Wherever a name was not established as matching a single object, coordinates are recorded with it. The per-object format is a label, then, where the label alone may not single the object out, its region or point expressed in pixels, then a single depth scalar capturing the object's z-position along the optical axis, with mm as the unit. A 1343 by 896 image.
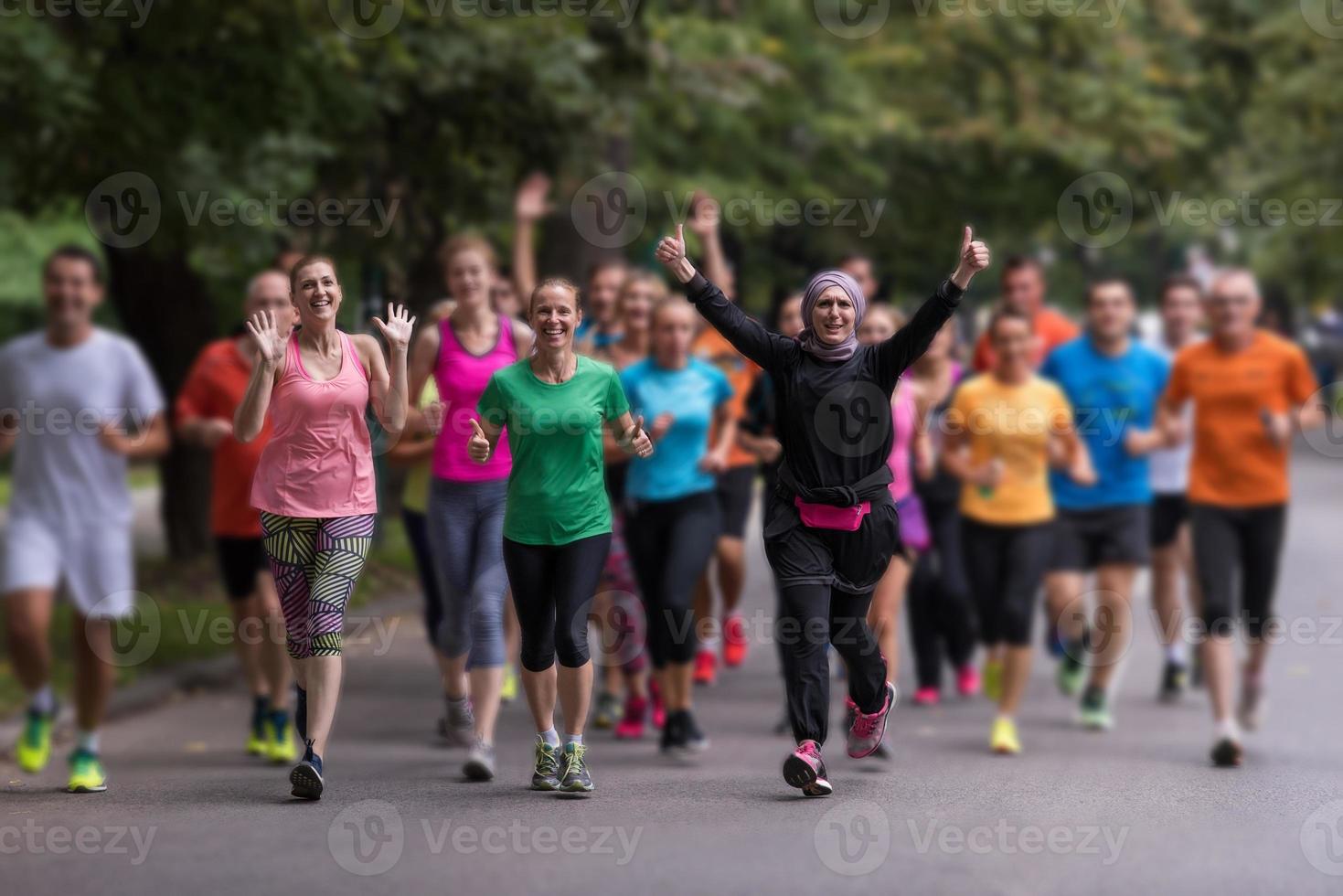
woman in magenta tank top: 15789
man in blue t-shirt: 20812
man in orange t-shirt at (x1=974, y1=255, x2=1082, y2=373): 22547
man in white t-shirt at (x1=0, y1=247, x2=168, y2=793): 15766
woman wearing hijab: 14055
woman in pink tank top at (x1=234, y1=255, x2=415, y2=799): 13797
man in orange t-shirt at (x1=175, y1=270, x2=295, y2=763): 18109
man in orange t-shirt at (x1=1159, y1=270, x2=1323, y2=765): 18750
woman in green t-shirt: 14344
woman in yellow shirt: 19266
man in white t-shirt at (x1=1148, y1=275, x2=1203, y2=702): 22984
